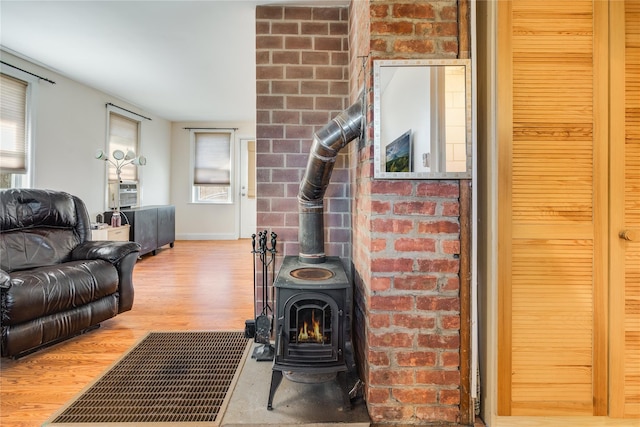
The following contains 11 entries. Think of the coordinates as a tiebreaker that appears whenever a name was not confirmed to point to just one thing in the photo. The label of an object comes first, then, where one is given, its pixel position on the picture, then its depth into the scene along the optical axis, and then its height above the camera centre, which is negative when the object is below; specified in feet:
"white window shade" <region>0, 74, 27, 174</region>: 10.59 +2.80
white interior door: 21.47 +1.24
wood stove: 4.86 -1.62
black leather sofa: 6.16 -1.40
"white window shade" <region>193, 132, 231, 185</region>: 21.17 +3.25
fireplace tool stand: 6.52 -1.93
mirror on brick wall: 4.53 +1.35
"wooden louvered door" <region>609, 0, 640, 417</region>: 4.47 -0.02
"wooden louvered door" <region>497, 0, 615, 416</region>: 4.51 +0.04
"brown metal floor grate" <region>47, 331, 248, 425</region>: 4.77 -3.02
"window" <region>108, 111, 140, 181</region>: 15.70 +3.64
